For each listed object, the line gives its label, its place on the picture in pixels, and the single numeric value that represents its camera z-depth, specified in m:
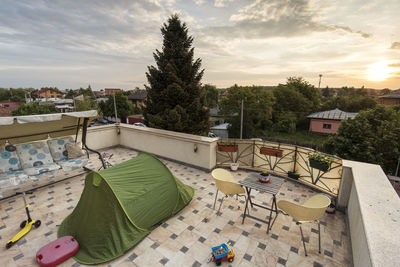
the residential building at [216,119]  32.93
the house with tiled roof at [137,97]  42.92
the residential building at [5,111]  24.33
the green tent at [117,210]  2.85
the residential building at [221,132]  24.44
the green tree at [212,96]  46.17
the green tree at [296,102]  32.94
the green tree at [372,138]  14.18
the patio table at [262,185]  3.28
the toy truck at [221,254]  2.60
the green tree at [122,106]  31.22
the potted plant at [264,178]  3.52
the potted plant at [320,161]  4.05
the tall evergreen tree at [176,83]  10.93
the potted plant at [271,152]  5.13
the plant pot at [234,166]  5.84
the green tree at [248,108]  25.97
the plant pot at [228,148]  5.57
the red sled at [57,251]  2.63
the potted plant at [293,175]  5.20
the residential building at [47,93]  68.59
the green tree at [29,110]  22.61
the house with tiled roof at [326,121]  26.53
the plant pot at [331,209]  3.83
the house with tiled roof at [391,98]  37.53
